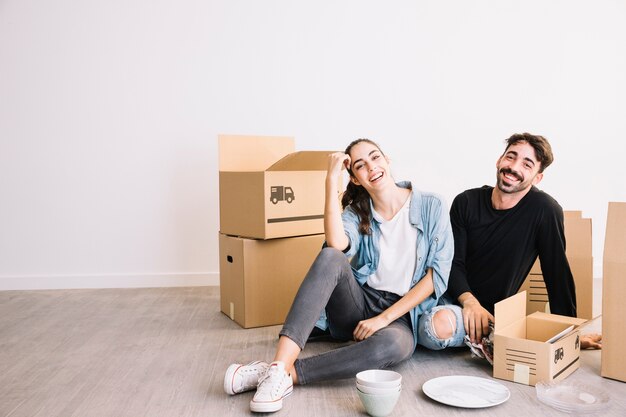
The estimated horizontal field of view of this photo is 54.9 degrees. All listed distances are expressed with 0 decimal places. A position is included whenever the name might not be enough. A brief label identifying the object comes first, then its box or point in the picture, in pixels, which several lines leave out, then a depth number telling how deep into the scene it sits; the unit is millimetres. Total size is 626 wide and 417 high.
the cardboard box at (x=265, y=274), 2668
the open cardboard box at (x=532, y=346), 1881
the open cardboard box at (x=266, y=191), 2650
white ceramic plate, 1749
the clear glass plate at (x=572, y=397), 1713
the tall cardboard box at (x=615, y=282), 1893
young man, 2186
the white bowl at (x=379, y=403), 1630
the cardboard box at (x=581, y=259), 2506
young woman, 2029
